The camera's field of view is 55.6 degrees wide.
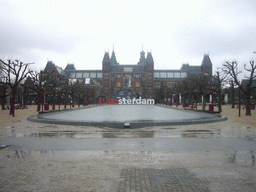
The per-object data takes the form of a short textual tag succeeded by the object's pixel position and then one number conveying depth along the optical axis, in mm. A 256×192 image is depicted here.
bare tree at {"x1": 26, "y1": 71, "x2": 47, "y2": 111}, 32066
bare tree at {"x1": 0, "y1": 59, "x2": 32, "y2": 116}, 23922
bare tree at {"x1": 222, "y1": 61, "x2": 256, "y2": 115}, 24409
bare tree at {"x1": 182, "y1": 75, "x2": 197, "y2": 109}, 39862
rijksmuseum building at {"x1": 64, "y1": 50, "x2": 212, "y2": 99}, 109188
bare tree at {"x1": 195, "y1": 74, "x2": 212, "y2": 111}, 35281
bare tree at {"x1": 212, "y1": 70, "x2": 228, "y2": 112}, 31328
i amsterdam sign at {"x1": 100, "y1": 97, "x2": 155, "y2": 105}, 90125
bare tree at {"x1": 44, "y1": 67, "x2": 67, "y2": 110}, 37381
